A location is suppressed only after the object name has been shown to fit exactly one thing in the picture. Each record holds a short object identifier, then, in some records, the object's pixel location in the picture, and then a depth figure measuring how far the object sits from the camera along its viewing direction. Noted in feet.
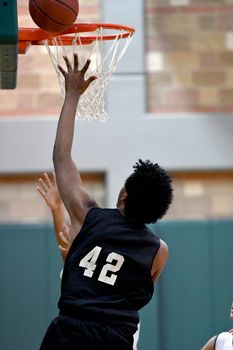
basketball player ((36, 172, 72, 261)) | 35.96
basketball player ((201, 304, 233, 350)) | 36.03
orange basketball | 34.40
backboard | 30.61
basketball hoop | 36.11
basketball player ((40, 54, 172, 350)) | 27.40
